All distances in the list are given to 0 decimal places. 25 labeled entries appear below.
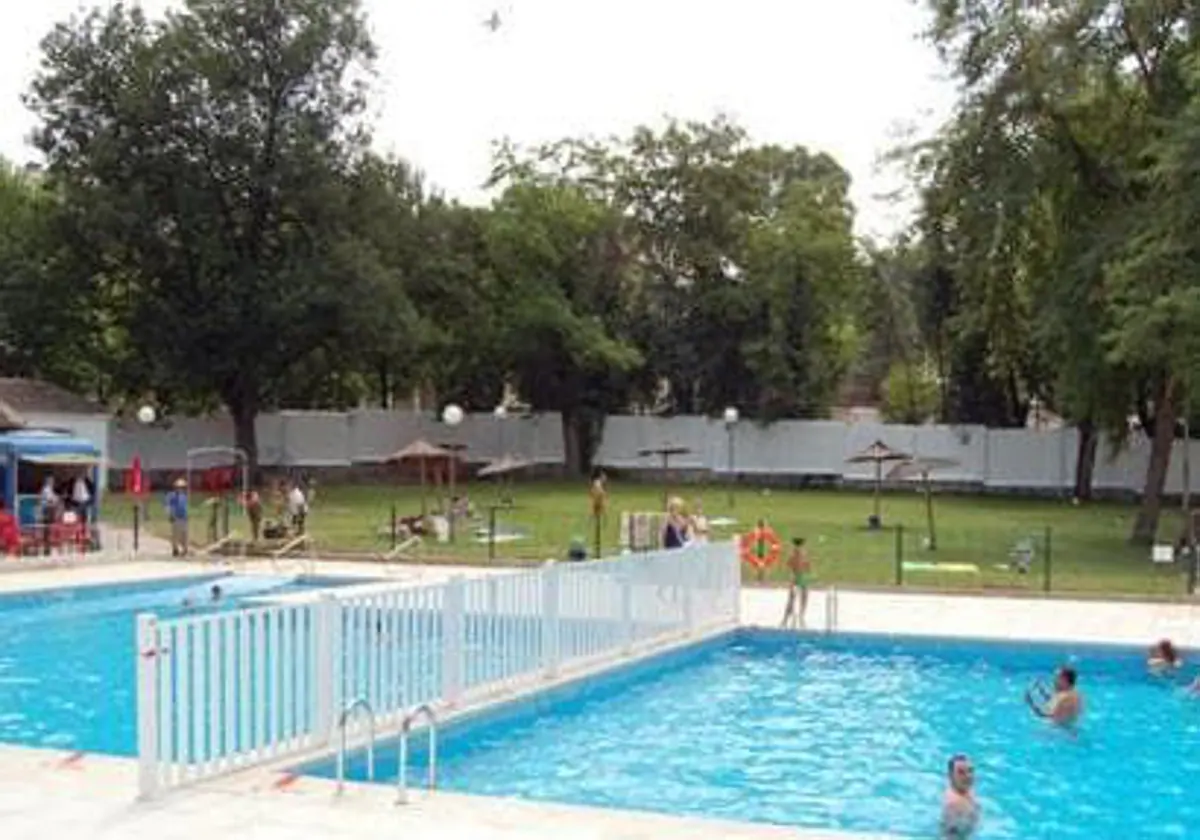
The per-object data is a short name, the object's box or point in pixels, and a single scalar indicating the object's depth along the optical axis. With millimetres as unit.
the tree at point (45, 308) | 48562
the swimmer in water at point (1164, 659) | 17391
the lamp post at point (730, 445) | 55025
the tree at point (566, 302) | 52750
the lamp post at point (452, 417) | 35156
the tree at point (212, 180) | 47344
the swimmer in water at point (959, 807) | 9828
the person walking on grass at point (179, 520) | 29125
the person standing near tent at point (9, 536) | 27969
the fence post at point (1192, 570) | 23266
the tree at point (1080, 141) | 29969
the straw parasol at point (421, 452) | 32812
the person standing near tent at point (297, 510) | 31266
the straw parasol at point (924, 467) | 31661
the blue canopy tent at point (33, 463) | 29719
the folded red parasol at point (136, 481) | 45625
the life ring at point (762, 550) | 24947
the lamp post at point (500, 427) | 54112
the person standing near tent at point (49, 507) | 29344
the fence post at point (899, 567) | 24438
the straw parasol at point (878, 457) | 35281
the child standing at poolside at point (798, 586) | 20172
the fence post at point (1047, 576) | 23878
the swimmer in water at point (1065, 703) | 15203
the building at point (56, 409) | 44625
